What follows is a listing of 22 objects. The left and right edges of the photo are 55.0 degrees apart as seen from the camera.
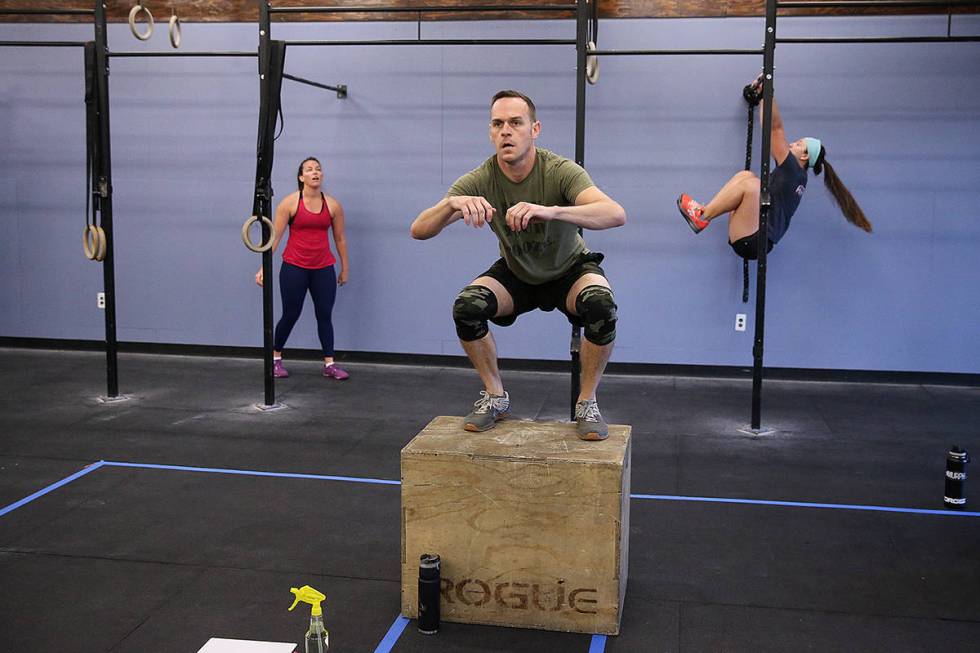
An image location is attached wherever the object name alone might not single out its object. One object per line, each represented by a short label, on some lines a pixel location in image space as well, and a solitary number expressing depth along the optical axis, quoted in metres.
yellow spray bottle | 2.05
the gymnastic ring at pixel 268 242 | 4.54
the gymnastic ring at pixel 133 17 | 4.37
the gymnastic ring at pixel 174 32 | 4.78
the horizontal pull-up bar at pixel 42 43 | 4.85
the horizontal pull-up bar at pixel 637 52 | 4.47
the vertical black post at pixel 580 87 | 4.18
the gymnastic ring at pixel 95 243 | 4.86
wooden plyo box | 2.44
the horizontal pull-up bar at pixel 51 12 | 4.66
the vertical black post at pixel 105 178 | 4.93
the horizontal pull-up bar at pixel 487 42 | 4.40
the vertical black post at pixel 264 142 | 4.71
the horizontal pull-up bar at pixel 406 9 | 4.33
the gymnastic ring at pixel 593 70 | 4.75
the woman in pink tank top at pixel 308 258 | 5.80
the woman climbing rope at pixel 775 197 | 4.77
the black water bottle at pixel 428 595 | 2.44
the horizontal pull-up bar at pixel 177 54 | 4.91
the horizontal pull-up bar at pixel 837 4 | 4.13
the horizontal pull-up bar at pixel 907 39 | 4.29
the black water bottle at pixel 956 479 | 3.41
